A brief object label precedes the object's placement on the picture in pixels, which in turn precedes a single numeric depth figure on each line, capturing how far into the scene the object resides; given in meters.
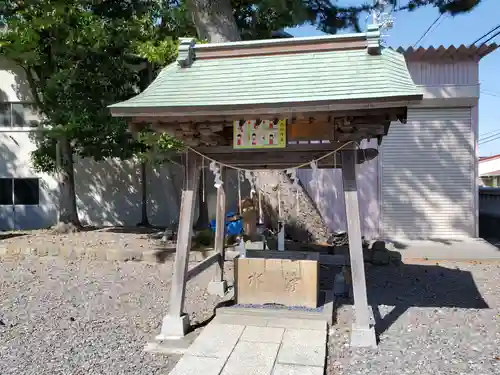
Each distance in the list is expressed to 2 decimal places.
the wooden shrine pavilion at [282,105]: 4.54
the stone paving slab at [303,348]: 4.41
